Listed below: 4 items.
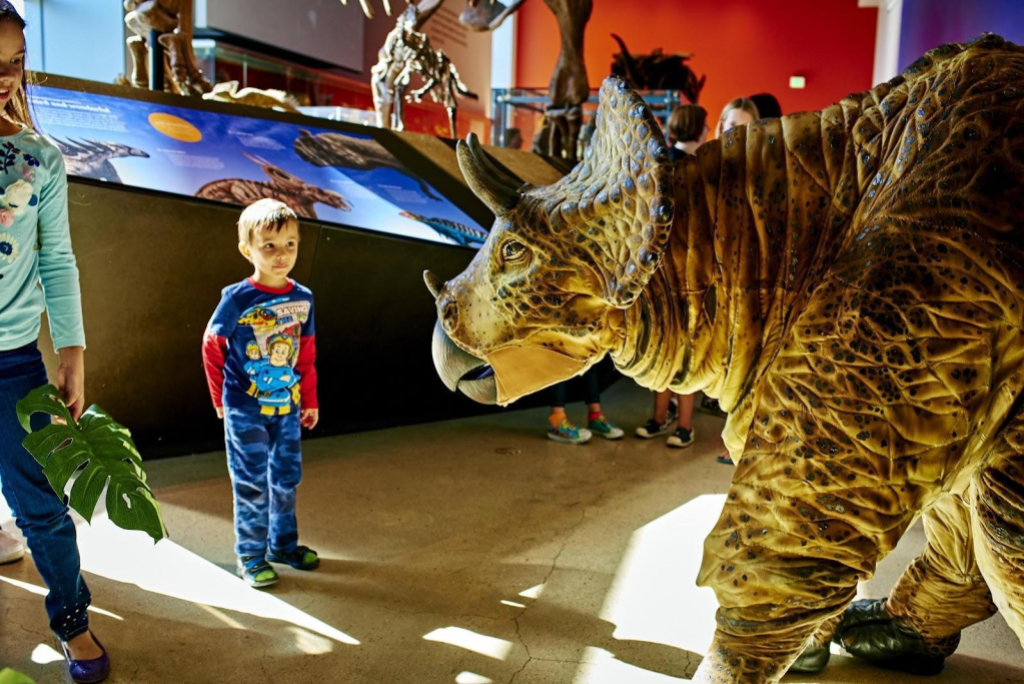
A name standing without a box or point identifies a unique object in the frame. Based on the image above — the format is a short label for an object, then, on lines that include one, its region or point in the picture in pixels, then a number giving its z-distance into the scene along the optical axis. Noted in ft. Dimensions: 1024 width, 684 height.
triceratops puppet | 4.45
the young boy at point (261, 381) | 9.38
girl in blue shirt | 6.52
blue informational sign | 12.32
